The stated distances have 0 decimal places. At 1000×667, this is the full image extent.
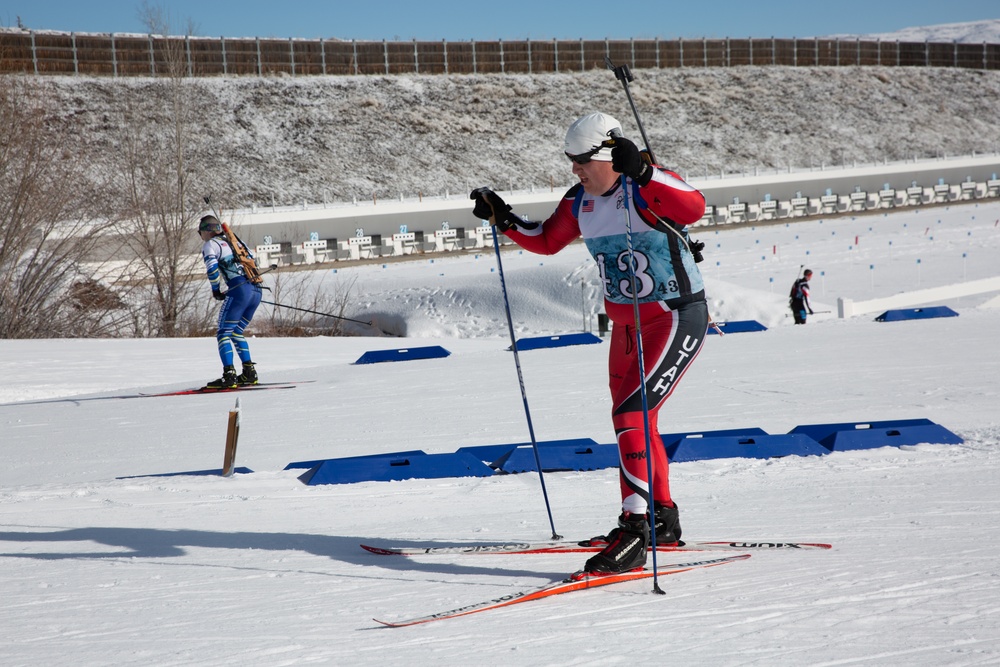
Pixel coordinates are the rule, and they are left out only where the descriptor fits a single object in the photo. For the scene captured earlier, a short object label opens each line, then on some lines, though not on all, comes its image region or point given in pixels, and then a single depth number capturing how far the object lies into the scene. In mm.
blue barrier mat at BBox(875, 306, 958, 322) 29672
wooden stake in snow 11211
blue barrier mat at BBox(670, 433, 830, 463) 11719
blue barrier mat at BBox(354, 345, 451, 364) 26297
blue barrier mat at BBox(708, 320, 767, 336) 29781
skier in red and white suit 7133
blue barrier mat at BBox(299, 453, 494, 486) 11305
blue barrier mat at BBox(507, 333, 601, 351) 28047
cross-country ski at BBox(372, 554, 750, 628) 6227
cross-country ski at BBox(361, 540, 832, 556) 7539
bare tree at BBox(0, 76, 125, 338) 36781
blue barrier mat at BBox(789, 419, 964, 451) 11922
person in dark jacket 33906
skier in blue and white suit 19562
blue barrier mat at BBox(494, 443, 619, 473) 11531
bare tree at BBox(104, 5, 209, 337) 44625
